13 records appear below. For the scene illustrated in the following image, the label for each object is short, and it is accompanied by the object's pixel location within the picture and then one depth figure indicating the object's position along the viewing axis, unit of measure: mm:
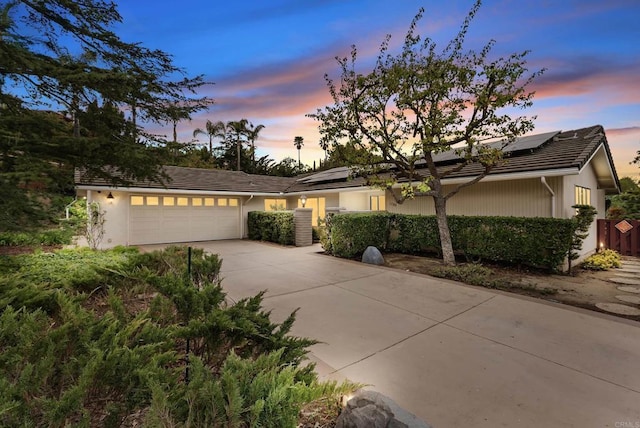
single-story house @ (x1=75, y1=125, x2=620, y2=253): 8336
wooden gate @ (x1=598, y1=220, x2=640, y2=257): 10273
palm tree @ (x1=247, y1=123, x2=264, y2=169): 34281
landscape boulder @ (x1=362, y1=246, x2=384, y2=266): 8875
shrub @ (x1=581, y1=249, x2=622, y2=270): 8336
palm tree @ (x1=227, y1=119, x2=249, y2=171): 33562
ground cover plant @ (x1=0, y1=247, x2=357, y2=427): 1521
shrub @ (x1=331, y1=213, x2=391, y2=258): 9898
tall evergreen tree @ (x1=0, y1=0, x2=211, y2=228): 3402
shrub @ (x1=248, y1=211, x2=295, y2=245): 12953
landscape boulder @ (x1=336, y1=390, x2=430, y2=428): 1821
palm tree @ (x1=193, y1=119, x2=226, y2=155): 32731
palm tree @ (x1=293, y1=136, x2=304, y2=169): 47969
